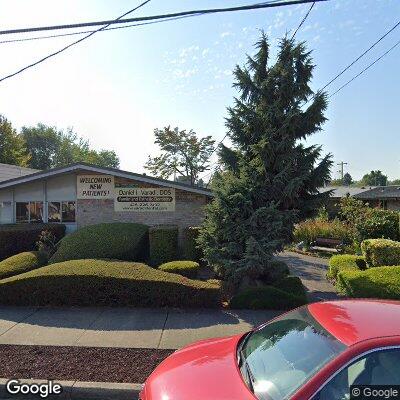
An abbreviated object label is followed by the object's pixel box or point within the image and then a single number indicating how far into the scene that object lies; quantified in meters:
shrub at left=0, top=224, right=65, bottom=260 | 13.81
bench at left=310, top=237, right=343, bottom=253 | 19.60
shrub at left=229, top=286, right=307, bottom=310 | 8.13
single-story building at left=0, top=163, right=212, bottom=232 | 14.59
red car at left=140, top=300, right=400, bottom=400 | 2.55
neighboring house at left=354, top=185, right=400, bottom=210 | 34.44
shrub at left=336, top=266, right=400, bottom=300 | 8.52
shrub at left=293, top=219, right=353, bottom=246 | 21.08
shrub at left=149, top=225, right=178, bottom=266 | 12.38
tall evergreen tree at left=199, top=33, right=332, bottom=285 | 9.69
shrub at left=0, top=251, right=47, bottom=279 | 9.75
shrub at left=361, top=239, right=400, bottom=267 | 10.73
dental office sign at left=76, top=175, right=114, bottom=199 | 14.93
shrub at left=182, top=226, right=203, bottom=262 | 12.50
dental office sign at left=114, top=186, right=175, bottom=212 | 14.64
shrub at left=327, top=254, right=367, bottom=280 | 11.61
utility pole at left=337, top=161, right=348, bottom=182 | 79.16
